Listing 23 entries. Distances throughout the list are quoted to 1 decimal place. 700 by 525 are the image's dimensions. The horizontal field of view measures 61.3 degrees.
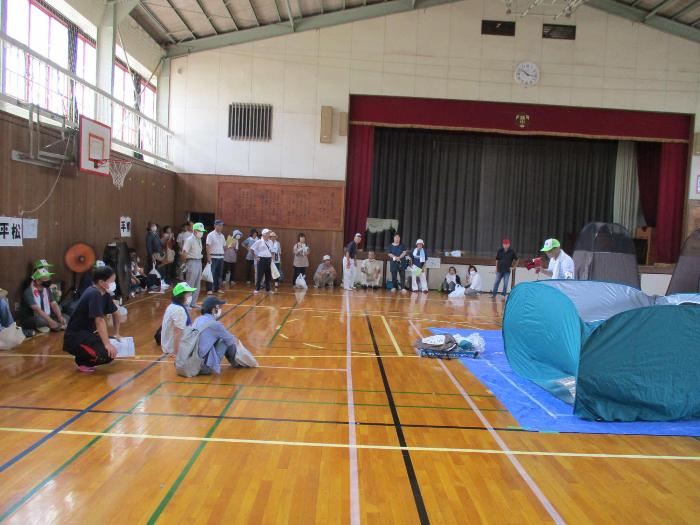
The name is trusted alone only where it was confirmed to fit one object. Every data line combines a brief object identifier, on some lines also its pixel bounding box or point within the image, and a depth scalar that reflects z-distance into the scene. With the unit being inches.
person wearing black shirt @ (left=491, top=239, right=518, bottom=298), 628.1
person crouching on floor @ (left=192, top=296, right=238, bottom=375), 251.0
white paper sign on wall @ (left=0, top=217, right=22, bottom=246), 327.3
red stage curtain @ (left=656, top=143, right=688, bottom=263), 703.7
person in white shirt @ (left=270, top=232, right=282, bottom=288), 613.3
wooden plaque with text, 684.1
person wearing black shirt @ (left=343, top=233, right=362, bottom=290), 652.1
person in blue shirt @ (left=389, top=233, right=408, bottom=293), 661.9
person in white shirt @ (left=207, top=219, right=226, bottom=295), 503.8
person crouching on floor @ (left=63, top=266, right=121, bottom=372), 239.5
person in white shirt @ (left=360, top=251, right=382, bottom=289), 672.4
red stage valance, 687.1
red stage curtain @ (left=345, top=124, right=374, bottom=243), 698.8
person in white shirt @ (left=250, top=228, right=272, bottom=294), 564.4
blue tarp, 202.5
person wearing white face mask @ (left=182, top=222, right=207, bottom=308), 430.0
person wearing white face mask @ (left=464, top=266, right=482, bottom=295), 659.4
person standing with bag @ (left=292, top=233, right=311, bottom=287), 639.1
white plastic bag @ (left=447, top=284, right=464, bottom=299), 631.2
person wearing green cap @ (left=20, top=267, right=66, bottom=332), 322.7
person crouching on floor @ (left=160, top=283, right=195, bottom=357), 275.6
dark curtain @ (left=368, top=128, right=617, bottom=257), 780.6
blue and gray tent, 205.9
